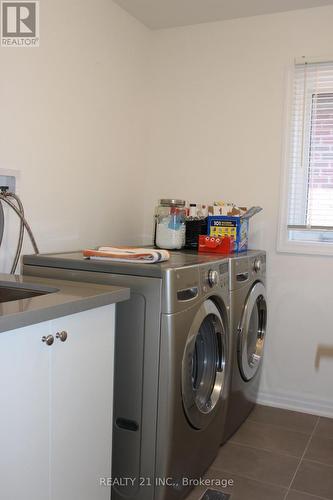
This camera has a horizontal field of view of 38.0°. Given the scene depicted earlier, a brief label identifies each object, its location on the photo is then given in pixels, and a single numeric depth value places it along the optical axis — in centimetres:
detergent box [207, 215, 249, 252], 257
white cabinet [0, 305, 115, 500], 117
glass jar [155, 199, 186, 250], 251
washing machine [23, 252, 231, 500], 168
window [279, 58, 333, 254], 276
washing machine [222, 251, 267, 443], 230
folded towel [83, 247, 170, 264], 183
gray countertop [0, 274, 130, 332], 115
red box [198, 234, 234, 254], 249
